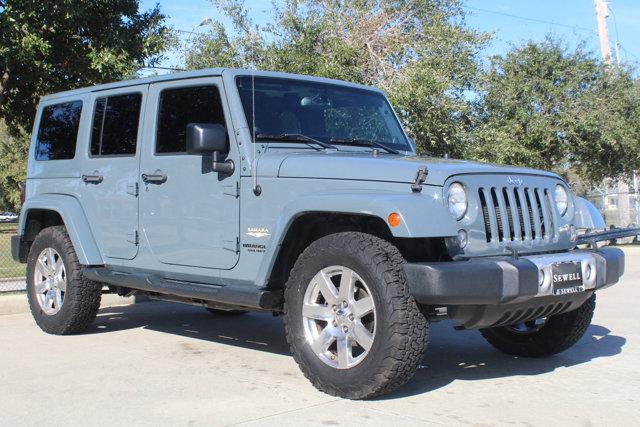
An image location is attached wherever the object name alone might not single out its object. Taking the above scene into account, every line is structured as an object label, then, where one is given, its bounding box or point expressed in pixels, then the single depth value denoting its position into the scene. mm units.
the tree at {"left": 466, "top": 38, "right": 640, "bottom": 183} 21641
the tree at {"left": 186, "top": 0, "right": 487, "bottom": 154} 15203
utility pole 24531
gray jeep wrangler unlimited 4316
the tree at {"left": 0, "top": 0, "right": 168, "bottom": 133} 10891
